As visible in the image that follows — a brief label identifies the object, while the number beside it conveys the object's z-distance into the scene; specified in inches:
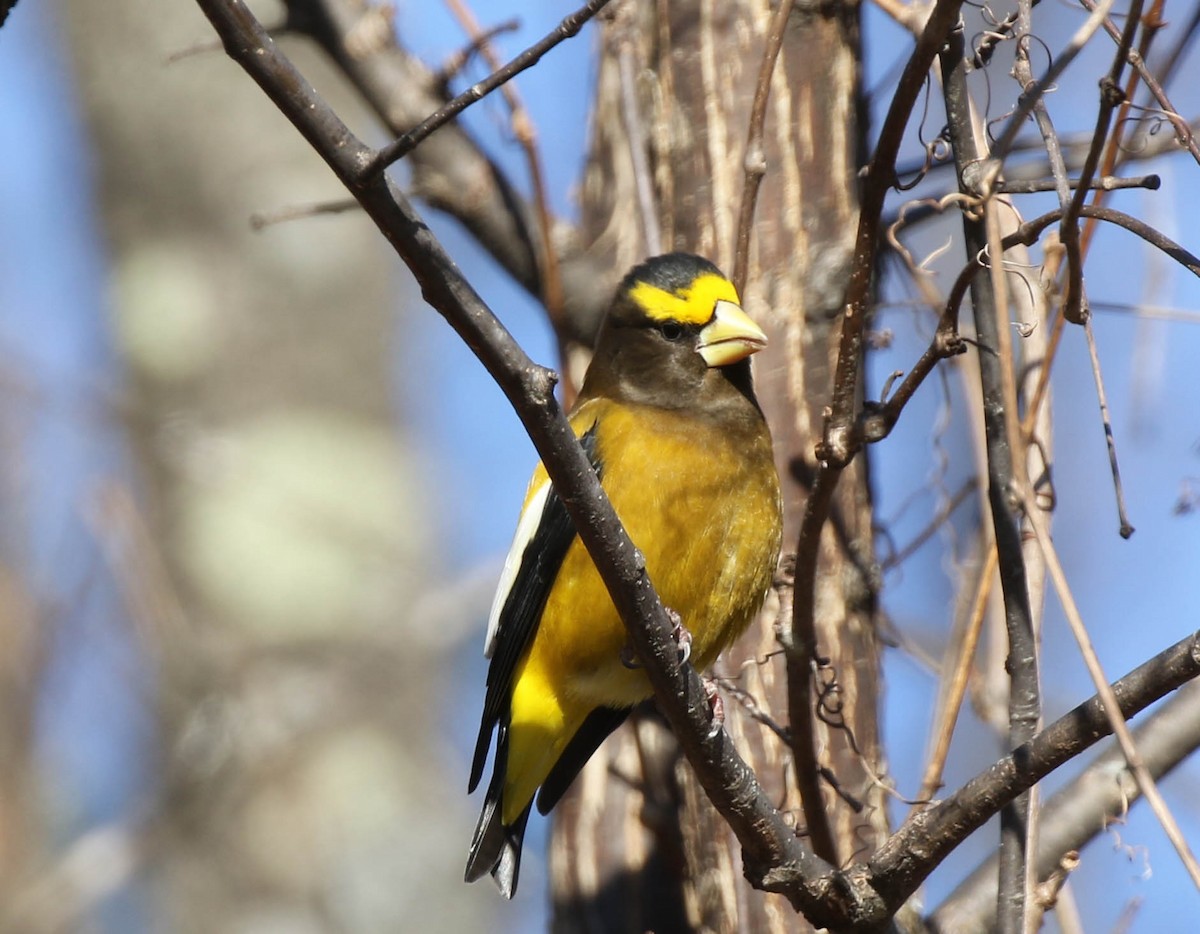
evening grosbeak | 251.1
